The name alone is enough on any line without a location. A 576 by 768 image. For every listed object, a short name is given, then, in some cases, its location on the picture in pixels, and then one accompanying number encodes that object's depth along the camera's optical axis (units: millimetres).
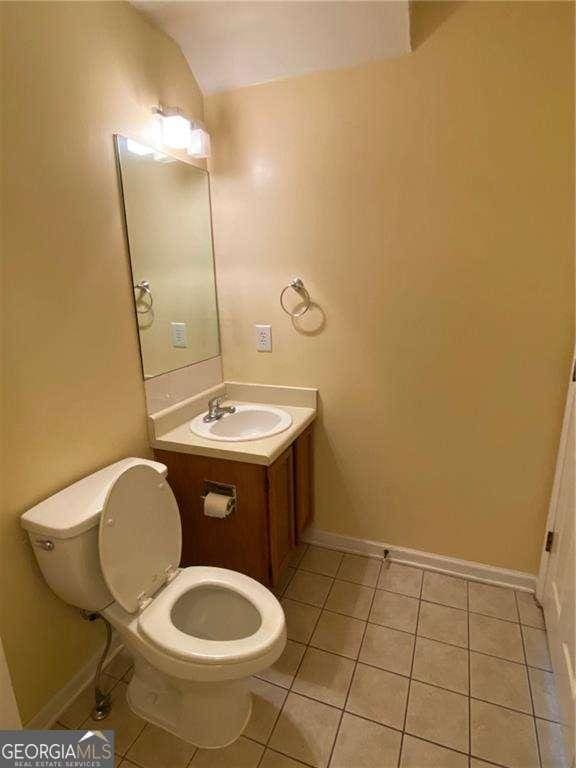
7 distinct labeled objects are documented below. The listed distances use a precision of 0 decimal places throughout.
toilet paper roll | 1534
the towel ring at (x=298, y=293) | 1836
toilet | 1108
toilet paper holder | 1574
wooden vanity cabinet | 1547
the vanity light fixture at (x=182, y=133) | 1576
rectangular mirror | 1529
